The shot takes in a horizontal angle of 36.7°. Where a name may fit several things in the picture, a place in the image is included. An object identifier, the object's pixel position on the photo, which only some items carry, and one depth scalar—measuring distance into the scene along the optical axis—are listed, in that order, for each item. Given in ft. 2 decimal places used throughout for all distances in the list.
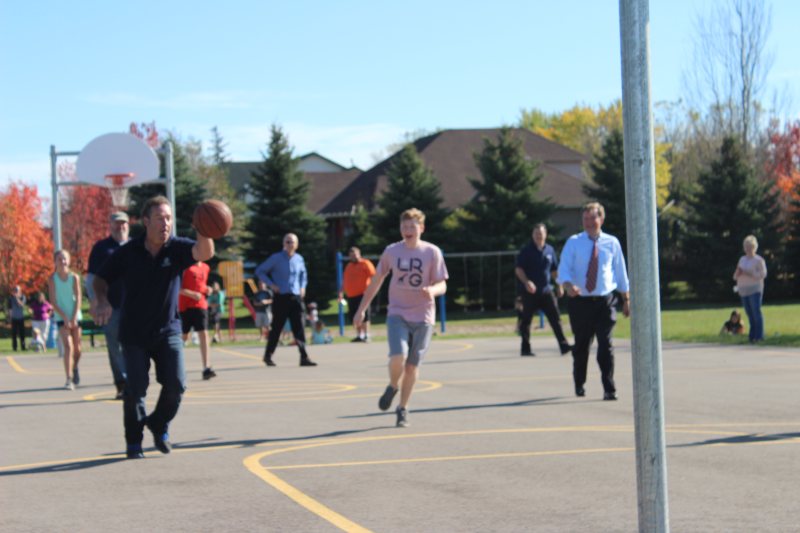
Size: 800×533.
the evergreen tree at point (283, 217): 178.29
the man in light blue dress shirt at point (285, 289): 65.92
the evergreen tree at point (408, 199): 175.94
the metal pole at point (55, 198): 100.60
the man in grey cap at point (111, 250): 43.91
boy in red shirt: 57.47
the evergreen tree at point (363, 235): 175.63
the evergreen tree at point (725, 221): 178.81
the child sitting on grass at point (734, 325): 83.15
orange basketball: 29.19
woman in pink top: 72.69
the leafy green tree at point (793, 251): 181.06
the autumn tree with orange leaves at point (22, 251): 193.57
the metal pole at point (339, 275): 114.42
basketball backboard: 104.83
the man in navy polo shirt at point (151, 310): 31.12
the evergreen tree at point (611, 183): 179.83
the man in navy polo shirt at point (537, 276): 67.26
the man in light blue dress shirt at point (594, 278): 43.91
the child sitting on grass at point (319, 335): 95.76
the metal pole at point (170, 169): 101.65
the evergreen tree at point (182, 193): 178.19
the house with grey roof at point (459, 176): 213.05
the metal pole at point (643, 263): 14.12
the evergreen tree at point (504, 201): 173.58
